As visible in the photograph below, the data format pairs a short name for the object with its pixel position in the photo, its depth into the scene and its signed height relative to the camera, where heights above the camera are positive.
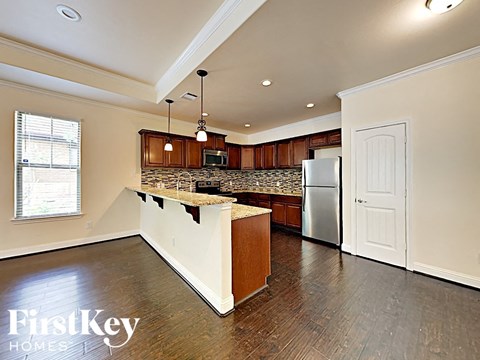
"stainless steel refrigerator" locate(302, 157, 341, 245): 3.79 -0.37
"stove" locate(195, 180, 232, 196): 5.39 -0.18
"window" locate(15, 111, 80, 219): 3.28 +0.24
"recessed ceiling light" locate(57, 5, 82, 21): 2.06 +1.73
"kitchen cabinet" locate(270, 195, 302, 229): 4.62 -0.71
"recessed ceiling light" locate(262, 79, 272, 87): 3.05 +1.49
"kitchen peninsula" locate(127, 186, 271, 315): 1.94 -0.75
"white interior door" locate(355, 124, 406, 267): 2.88 -0.20
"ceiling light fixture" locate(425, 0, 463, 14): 1.69 +1.48
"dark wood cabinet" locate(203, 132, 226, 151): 5.25 +1.02
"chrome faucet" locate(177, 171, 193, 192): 5.07 +0.15
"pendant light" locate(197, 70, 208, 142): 2.72 +0.70
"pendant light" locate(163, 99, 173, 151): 3.66 +0.62
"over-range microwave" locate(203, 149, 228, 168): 5.19 +0.59
